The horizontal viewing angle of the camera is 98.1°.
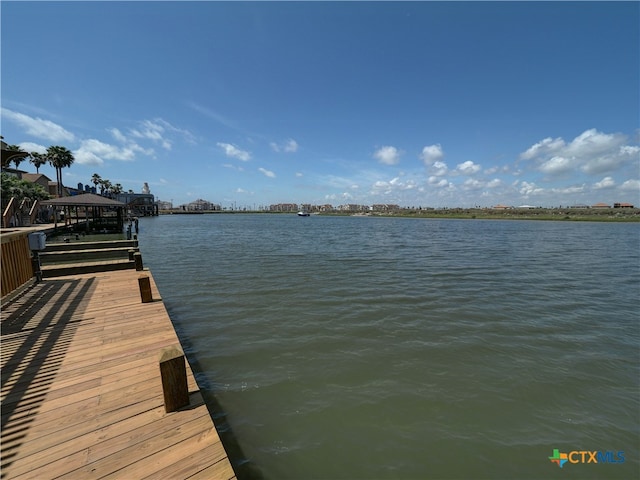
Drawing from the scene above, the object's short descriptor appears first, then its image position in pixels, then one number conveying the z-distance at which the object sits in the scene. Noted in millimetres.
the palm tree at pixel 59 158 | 51481
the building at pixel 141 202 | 108075
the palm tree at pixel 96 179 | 97062
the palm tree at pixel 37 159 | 53538
